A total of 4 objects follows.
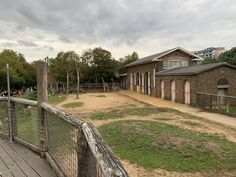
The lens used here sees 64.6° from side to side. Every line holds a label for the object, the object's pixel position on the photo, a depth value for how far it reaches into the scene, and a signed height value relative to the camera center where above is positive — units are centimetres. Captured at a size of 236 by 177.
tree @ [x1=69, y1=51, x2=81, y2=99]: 2357 +298
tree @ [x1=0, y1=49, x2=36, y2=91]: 2604 +171
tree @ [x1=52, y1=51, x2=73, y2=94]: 2393 +225
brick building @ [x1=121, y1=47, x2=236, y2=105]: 1225 +27
